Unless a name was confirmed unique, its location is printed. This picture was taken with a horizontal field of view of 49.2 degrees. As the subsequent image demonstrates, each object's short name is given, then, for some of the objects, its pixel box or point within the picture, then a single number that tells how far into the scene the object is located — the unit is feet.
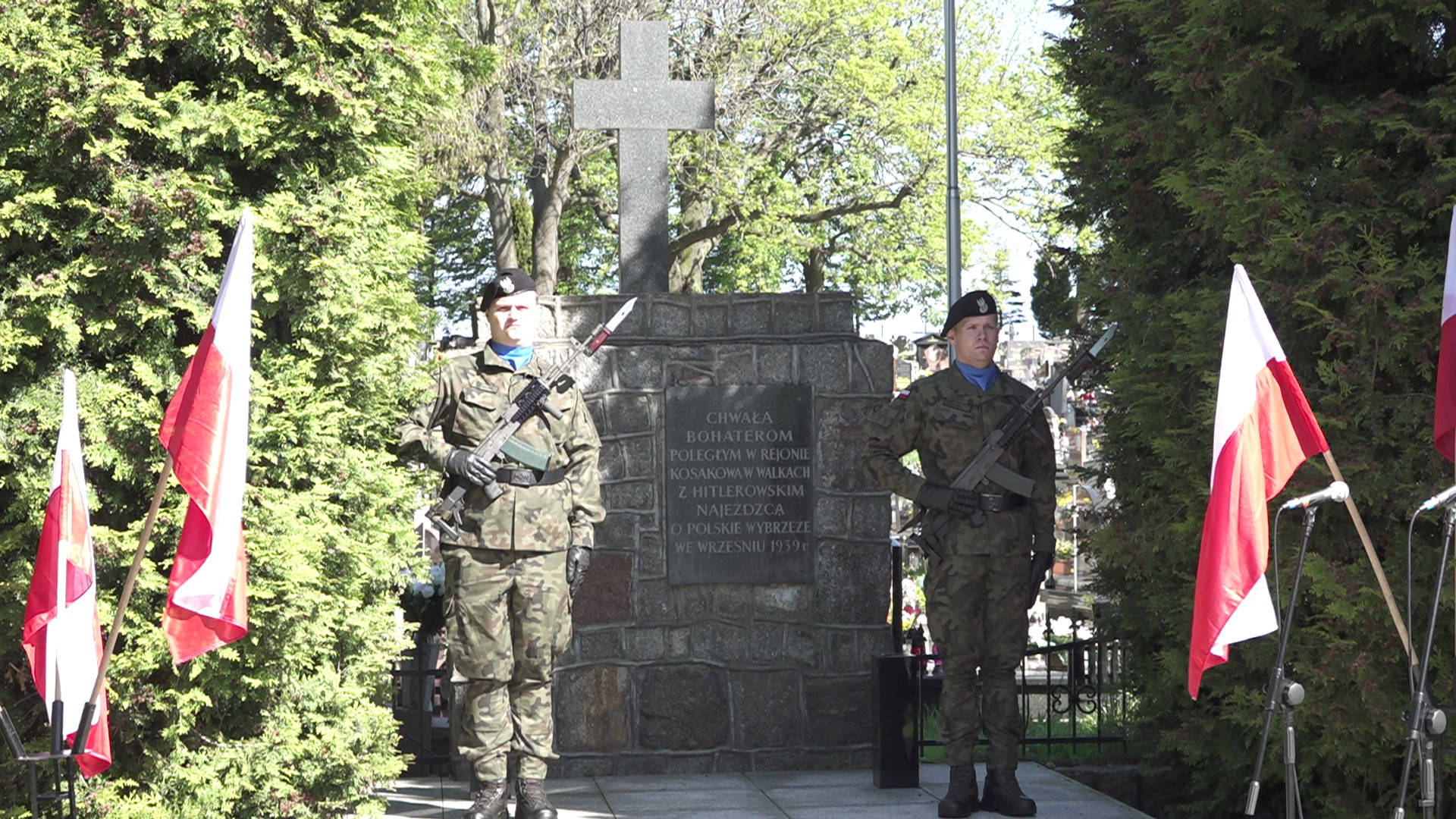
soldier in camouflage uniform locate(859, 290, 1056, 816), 21.75
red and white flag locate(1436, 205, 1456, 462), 15.31
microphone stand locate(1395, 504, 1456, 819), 13.41
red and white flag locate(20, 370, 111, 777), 15.23
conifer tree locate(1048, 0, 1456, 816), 17.61
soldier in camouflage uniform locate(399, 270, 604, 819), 20.30
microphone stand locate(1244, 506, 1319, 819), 13.52
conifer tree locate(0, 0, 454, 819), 17.74
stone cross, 26.55
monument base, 25.49
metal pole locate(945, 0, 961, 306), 62.85
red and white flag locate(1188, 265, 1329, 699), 14.35
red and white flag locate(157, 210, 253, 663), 14.16
